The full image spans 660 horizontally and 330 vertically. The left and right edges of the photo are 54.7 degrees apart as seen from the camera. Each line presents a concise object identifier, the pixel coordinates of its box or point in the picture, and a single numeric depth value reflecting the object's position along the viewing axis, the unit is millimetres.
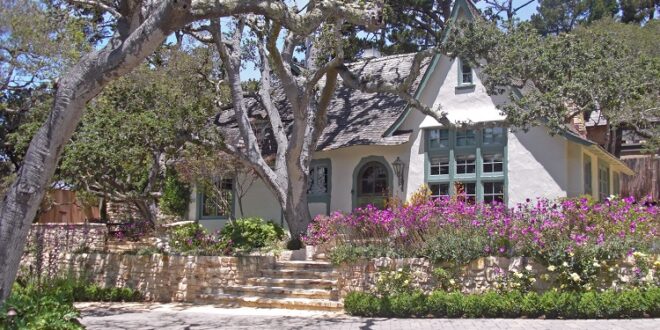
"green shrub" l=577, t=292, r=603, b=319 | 10367
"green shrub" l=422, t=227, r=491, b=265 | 11750
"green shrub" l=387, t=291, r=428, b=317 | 11297
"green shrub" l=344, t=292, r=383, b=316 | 11625
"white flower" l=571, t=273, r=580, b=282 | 10680
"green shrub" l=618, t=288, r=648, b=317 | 10180
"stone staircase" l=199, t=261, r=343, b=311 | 12812
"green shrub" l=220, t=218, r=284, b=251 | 16828
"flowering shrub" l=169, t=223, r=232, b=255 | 15249
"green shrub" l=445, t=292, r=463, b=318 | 11055
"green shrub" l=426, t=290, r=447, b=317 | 11195
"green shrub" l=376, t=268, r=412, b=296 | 11898
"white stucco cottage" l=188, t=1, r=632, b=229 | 16859
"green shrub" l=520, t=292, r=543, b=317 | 10695
